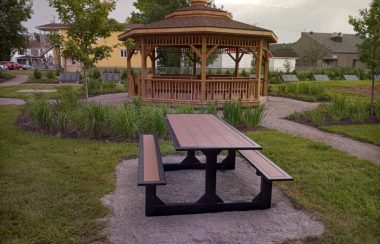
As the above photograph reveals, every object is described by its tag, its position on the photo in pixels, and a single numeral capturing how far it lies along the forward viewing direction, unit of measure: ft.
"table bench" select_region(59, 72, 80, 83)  79.41
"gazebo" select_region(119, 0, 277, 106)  38.91
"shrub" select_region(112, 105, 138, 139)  24.61
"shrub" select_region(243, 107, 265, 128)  28.73
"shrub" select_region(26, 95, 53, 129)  26.81
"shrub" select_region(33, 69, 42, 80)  93.66
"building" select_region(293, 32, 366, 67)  184.96
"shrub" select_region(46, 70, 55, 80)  92.83
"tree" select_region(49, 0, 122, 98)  31.86
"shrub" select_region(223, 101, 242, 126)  28.32
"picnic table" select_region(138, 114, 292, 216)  12.31
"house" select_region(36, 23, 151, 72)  127.95
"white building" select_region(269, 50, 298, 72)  176.76
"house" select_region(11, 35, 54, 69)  217.64
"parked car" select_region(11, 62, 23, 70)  170.64
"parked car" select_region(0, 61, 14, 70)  166.20
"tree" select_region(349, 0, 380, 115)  33.83
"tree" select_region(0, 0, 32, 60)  88.02
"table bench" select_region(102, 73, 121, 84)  78.79
